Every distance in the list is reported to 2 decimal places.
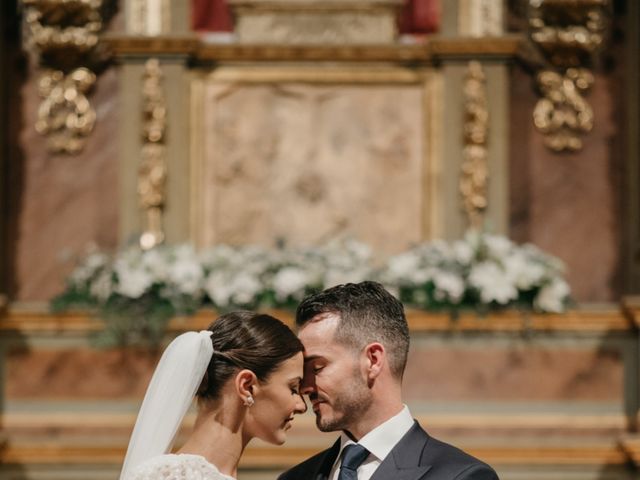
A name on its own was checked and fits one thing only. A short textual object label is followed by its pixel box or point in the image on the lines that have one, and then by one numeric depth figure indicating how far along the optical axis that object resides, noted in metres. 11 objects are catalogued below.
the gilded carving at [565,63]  9.61
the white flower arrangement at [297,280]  8.46
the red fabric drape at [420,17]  9.83
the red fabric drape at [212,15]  9.91
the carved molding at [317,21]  9.68
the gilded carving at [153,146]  9.48
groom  4.43
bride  4.41
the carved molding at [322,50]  9.51
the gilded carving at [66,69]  9.70
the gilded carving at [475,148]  9.41
